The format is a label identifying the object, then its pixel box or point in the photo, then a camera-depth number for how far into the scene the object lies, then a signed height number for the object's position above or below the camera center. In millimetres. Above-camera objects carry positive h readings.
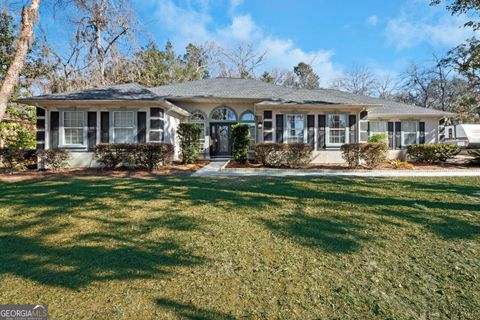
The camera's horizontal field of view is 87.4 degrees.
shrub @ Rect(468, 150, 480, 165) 12803 +159
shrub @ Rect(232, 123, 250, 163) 12156 +999
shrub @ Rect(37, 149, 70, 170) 10797 +240
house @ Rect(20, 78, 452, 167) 11953 +2442
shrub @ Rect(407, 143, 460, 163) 13117 +459
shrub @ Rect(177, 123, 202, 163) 12773 +1116
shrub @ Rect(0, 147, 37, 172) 10266 +198
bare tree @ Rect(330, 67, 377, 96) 41281 +12450
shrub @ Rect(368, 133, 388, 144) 14106 +1286
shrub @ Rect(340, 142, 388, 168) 11359 +352
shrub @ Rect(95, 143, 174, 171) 10641 +306
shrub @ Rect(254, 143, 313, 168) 11523 +338
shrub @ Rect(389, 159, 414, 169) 11845 -215
